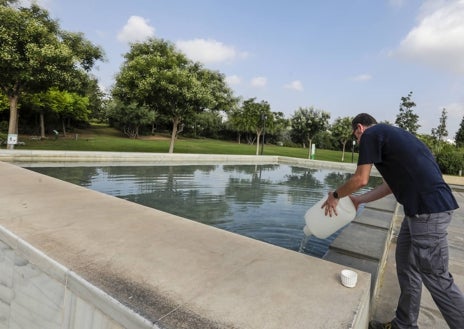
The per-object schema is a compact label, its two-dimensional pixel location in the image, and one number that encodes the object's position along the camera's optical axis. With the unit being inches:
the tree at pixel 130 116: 1360.5
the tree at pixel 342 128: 1236.5
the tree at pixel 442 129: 2434.5
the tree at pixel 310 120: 1165.1
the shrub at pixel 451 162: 821.2
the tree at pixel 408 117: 1749.5
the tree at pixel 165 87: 706.8
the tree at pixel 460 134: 2035.4
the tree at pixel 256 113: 1144.2
